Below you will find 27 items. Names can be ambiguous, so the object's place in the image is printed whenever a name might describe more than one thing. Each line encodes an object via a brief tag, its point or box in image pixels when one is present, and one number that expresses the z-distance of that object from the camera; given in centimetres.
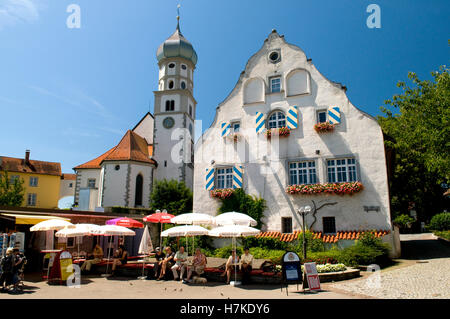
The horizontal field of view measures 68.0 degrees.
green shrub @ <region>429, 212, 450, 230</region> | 3209
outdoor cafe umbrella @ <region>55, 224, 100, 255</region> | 1317
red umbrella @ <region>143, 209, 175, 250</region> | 1580
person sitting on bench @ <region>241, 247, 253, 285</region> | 1180
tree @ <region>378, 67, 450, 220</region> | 1816
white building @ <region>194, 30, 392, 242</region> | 1806
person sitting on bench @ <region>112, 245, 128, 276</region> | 1410
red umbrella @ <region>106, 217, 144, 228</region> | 1527
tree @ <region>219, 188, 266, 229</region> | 2008
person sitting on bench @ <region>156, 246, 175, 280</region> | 1323
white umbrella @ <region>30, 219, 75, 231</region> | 1330
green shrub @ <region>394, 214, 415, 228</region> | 3909
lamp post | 1451
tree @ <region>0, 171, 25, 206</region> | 3681
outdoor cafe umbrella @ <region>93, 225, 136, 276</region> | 1375
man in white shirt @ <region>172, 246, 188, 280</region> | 1296
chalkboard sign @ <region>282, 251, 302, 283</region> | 962
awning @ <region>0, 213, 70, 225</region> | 1425
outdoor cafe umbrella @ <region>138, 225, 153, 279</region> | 1608
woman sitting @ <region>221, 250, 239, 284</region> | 1212
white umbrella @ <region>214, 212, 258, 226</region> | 1355
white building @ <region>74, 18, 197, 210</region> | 3556
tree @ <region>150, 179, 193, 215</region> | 3080
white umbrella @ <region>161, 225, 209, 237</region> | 1280
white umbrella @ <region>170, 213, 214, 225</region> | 1427
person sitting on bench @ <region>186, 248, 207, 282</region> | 1263
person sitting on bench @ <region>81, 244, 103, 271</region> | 1490
